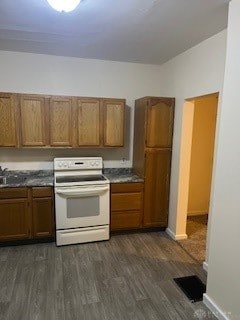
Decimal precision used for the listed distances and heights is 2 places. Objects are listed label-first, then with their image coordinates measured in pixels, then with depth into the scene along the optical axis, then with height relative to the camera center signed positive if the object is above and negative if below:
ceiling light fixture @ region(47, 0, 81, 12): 1.69 +0.88
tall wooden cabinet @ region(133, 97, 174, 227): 3.31 -0.34
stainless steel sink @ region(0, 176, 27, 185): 3.20 -0.75
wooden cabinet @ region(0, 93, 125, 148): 3.10 +0.07
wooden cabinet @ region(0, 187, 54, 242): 3.00 -1.13
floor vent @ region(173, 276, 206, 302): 2.28 -1.58
